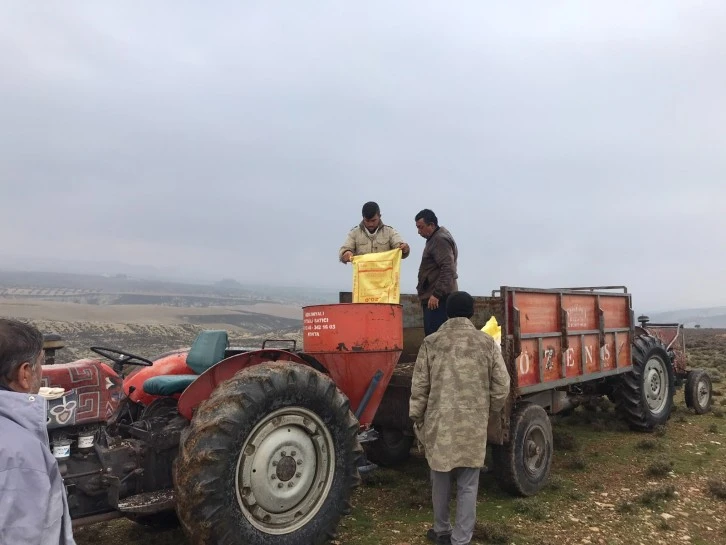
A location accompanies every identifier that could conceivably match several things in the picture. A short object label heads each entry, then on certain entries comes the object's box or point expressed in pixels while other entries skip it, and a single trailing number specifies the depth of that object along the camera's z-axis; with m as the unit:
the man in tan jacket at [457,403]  4.09
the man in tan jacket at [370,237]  5.60
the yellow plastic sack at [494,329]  5.30
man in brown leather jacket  5.62
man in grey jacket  1.39
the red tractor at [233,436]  3.31
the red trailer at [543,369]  5.30
